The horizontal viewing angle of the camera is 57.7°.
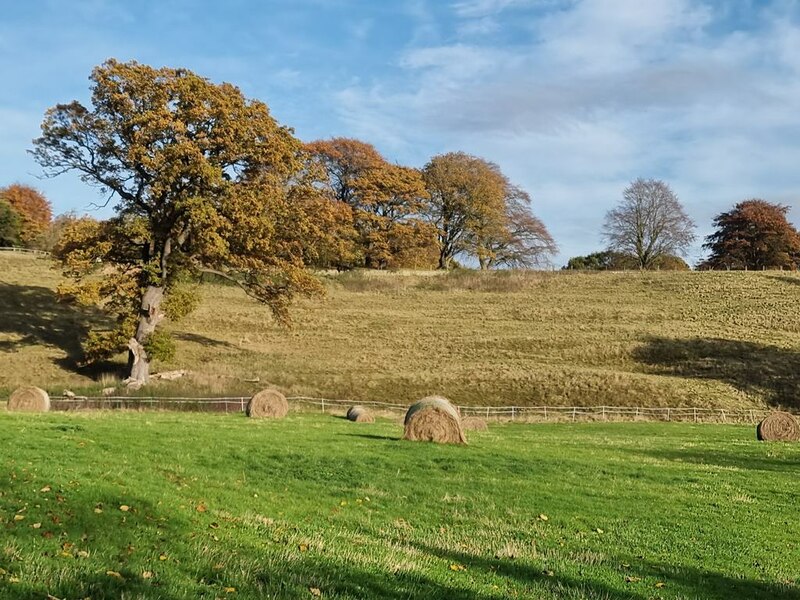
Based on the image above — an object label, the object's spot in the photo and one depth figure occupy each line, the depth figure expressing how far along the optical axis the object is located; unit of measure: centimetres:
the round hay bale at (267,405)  2947
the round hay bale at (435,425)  2006
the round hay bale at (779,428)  2692
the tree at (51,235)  8214
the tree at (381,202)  8319
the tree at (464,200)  8731
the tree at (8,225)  8643
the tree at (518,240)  9281
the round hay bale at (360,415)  3098
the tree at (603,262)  10153
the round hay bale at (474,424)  2961
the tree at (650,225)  9312
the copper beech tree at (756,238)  9912
